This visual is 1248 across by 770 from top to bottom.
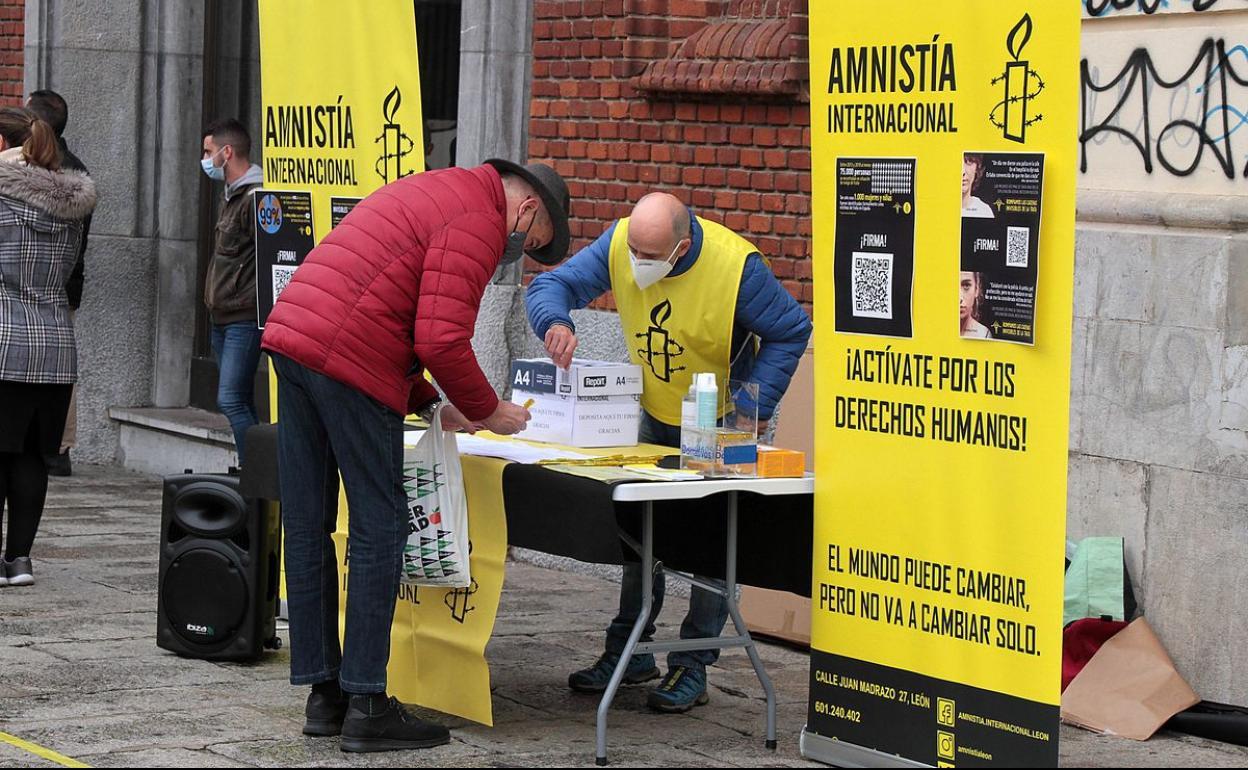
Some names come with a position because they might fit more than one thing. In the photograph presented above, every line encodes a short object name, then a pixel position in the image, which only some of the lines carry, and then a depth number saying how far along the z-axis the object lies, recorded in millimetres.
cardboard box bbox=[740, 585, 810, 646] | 7484
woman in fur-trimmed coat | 8008
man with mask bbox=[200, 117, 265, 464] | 9867
